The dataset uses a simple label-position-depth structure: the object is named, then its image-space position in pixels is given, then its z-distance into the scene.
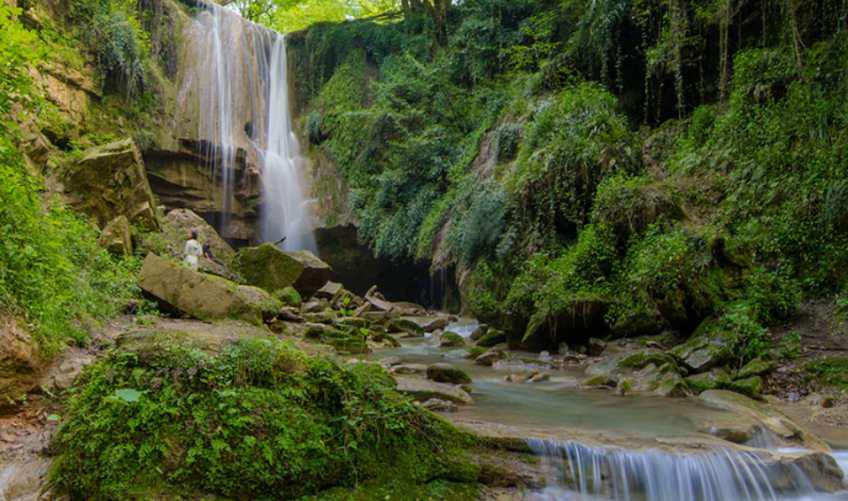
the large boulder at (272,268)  12.55
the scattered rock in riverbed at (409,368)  7.77
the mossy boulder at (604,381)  6.92
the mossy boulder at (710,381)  6.30
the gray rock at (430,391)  5.66
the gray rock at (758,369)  6.32
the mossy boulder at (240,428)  2.85
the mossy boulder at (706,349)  6.81
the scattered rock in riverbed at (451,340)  11.12
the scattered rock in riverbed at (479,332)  11.88
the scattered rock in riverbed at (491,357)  8.99
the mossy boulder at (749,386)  6.00
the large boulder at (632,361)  7.20
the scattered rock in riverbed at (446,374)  7.06
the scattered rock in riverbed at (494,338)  10.91
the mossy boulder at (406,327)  13.11
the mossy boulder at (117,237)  8.40
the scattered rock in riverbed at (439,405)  5.41
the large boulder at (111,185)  9.26
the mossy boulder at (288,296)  11.94
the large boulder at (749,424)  4.57
